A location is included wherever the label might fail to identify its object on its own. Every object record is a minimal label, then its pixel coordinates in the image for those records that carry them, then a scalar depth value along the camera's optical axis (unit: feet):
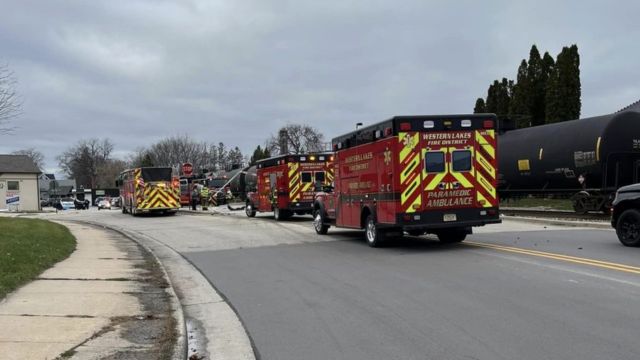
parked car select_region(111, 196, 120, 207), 226.17
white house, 190.70
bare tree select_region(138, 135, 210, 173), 341.41
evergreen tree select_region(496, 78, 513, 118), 145.59
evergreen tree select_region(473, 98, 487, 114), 155.22
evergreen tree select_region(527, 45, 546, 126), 131.59
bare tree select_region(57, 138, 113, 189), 456.45
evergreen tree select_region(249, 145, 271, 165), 356.16
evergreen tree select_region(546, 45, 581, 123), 119.85
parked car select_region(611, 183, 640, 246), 41.67
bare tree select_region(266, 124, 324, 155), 364.99
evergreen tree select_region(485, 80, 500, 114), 147.91
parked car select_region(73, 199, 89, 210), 230.07
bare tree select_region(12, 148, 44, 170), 411.03
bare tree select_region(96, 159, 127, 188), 447.83
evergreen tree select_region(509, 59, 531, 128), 130.72
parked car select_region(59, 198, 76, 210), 238.41
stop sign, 122.83
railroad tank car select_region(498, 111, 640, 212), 67.10
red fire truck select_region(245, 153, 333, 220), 85.51
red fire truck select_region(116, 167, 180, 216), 111.24
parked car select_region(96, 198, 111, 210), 214.24
